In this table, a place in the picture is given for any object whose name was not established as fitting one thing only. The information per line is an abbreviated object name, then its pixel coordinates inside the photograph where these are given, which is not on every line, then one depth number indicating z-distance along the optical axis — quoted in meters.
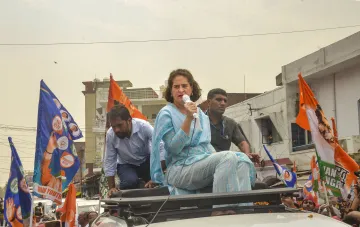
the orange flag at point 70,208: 8.77
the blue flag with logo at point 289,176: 10.76
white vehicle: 2.62
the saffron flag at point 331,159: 7.93
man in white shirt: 5.48
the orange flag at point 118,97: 9.53
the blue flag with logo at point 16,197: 9.23
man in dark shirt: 5.09
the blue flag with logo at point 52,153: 8.44
